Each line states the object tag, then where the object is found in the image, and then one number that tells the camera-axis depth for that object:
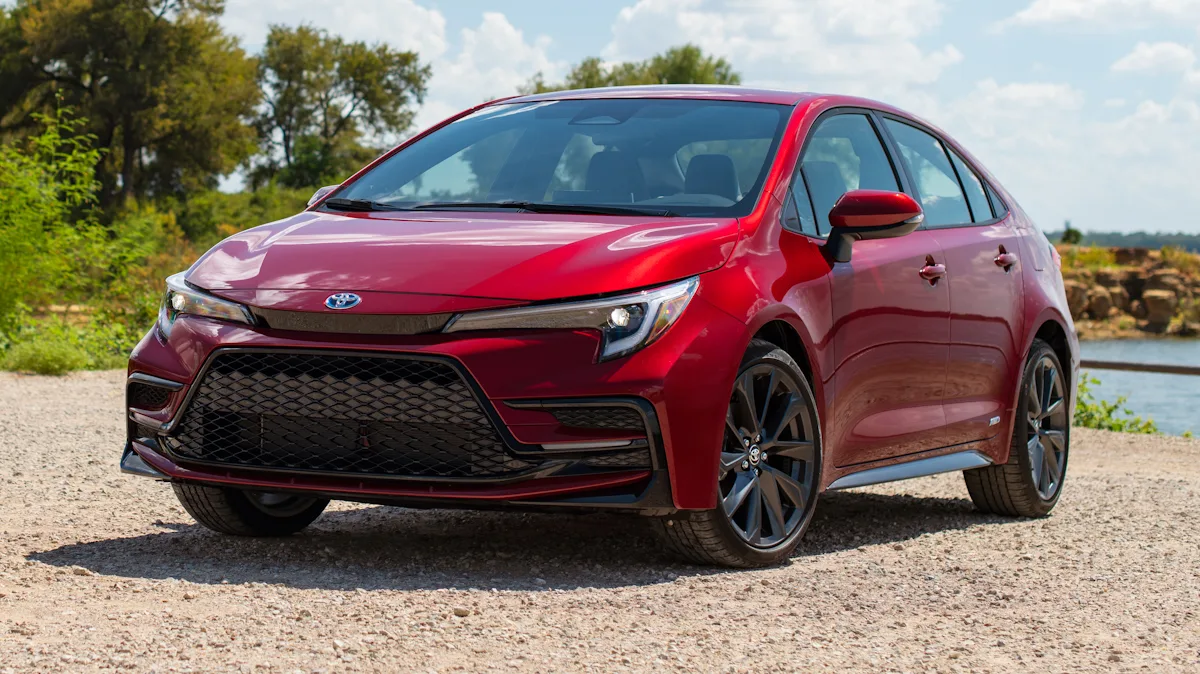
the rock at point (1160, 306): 65.75
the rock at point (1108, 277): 68.50
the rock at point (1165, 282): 68.69
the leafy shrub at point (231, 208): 51.59
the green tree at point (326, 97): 66.00
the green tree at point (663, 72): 69.62
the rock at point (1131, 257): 72.06
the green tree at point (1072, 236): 89.06
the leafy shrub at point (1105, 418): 13.62
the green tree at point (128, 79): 48.00
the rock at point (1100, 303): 66.56
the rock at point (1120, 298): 67.25
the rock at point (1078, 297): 67.00
